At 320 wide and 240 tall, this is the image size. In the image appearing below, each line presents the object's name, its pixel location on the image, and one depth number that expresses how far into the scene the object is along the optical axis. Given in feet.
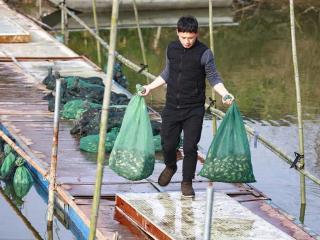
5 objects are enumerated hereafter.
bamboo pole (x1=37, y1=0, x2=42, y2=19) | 69.65
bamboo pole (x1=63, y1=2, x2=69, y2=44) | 63.53
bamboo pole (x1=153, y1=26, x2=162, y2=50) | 63.10
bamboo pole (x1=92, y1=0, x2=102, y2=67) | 56.95
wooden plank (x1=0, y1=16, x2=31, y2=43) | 52.60
